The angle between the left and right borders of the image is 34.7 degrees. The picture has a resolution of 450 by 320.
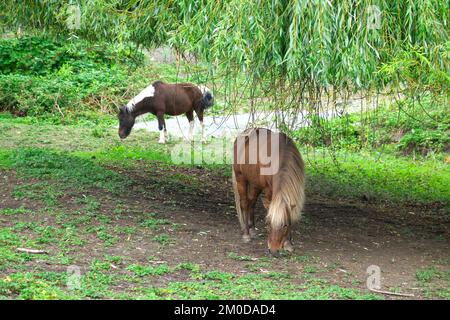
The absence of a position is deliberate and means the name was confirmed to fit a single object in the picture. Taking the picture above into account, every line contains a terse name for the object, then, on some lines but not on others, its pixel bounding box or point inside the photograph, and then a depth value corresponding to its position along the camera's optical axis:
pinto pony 14.46
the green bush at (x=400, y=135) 14.42
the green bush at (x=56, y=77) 16.44
